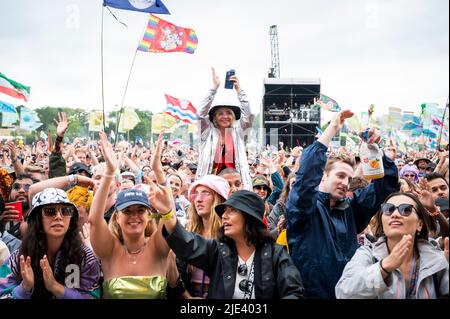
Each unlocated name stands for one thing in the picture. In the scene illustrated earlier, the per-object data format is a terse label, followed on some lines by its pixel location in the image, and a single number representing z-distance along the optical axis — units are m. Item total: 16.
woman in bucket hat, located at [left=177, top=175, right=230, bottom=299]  3.50
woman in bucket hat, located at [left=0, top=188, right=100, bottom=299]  2.89
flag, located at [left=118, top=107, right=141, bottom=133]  16.50
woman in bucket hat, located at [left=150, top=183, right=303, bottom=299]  2.73
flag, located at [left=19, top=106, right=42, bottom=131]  15.84
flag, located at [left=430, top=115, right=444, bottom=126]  16.94
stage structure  22.61
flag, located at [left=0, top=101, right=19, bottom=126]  14.05
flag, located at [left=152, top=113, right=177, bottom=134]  16.23
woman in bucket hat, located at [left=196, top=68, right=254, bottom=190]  5.41
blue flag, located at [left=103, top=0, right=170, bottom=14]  7.14
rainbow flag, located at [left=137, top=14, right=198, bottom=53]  9.92
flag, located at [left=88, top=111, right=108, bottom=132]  18.36
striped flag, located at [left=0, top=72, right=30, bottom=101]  10.87
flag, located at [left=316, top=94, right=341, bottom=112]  15.80
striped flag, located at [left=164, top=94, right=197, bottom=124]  14.88
